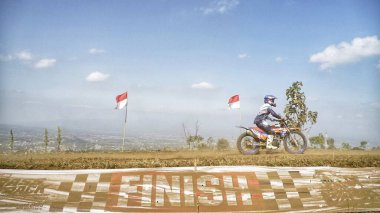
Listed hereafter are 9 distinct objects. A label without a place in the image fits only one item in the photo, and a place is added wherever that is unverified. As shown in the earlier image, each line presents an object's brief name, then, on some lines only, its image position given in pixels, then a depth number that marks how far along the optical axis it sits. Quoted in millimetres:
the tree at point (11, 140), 16188
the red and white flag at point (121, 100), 15172
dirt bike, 10508
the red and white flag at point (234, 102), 14531
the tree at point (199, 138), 20414
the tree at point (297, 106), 23062
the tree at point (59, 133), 19286
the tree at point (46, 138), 18448
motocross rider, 10445
